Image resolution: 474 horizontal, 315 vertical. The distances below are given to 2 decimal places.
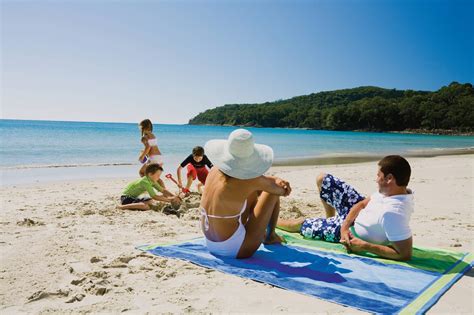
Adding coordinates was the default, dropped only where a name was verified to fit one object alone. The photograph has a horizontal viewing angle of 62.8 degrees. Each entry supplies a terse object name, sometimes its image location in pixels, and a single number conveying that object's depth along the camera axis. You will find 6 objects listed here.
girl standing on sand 8.15
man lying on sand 3.82
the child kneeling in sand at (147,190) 6.89
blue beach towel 3.12
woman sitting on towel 3.80
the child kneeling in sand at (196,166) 8.38
